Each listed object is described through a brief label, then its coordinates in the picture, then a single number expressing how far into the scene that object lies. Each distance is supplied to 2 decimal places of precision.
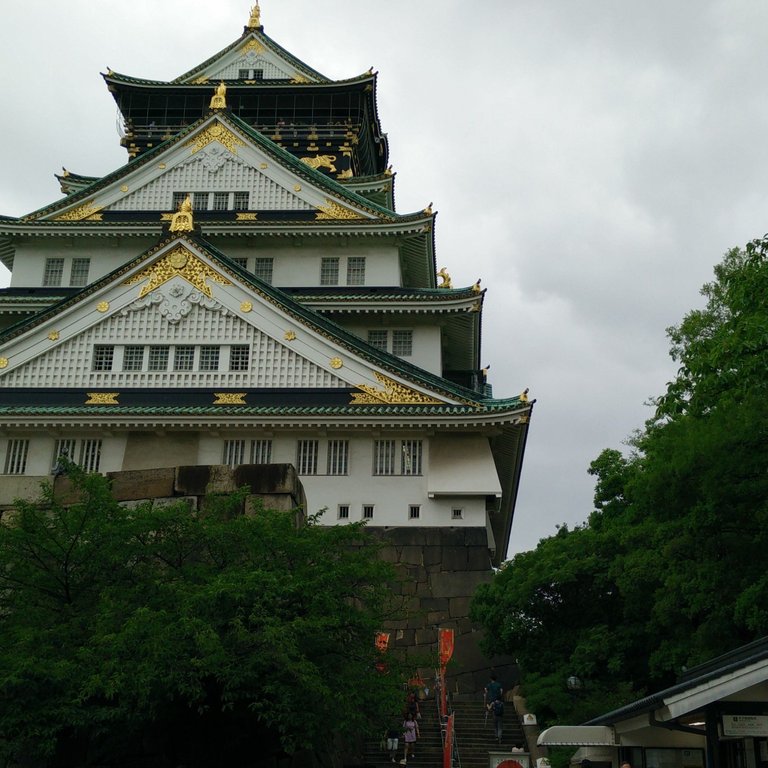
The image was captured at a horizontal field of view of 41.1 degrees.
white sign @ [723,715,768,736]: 9.54
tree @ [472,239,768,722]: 15.77
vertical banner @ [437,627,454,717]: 23.11
